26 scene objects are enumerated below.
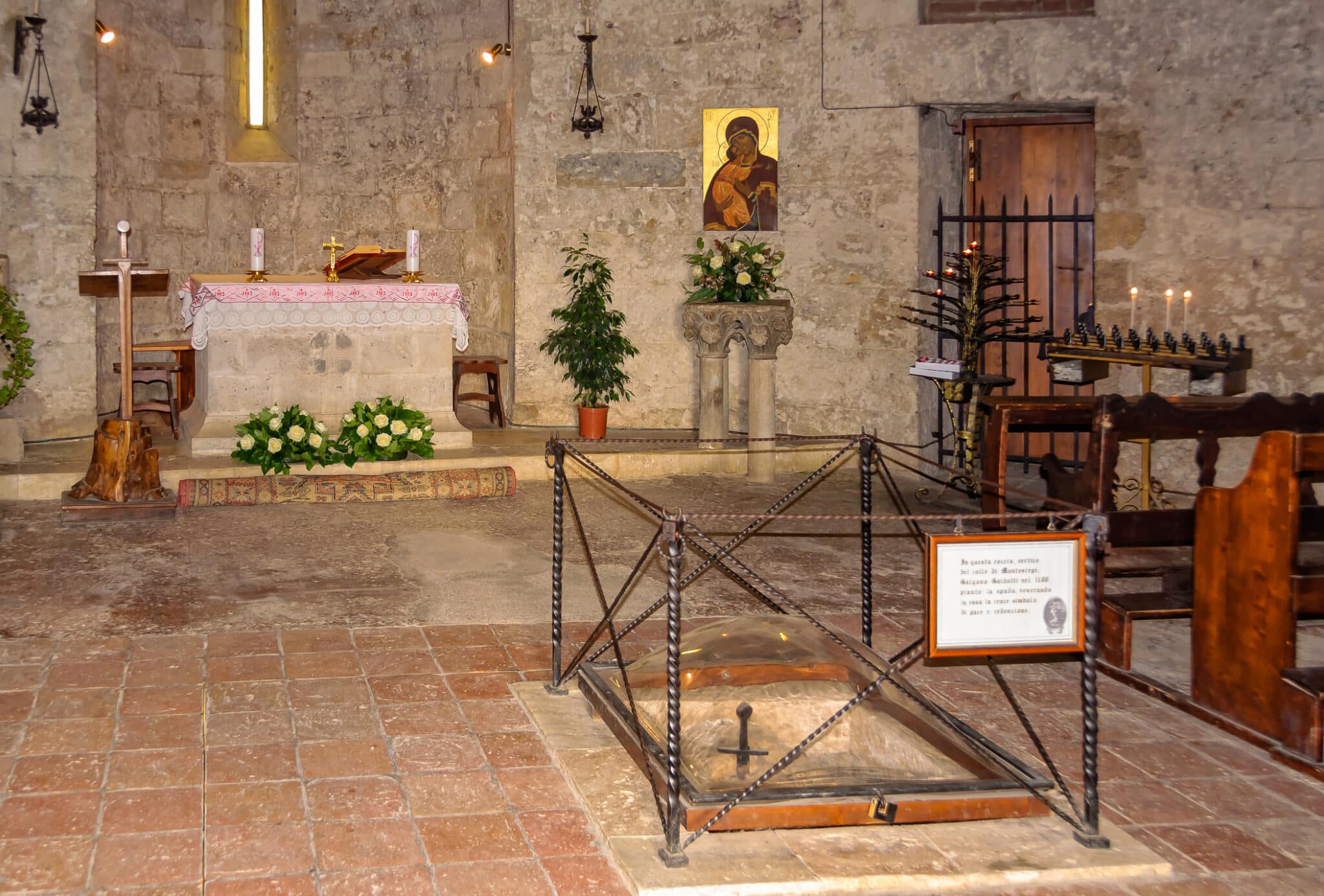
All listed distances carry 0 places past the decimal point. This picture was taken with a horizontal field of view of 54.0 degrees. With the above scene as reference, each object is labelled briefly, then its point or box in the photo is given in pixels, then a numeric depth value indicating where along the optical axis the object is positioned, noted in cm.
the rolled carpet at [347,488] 778
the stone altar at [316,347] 877
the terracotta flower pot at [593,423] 982
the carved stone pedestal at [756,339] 895
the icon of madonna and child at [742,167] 1017
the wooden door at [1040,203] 1028
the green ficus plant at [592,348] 985
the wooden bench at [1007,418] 605
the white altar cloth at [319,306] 873
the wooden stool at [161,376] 992
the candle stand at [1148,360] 695
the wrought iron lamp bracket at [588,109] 1015
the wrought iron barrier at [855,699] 324
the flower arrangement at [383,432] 857
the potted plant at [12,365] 862
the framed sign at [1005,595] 325
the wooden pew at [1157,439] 493
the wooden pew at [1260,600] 408
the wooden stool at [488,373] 1024
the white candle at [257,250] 902
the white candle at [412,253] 929
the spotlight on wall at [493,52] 1062
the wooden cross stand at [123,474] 732
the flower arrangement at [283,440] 817
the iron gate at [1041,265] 1005
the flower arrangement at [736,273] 907
